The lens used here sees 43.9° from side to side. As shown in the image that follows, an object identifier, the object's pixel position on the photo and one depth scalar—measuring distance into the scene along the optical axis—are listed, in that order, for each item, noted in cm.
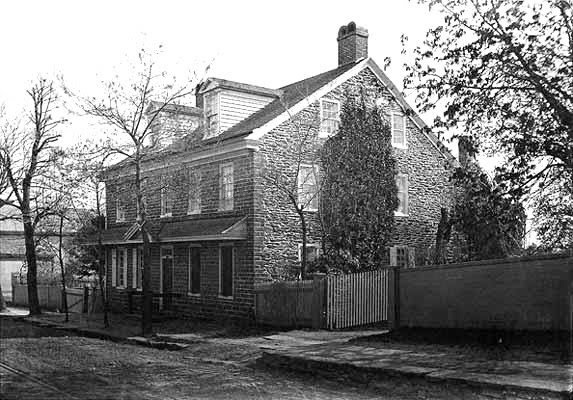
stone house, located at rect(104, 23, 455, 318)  2145
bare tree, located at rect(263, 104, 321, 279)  2233
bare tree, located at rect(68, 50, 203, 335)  1900
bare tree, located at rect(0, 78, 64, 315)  2473
